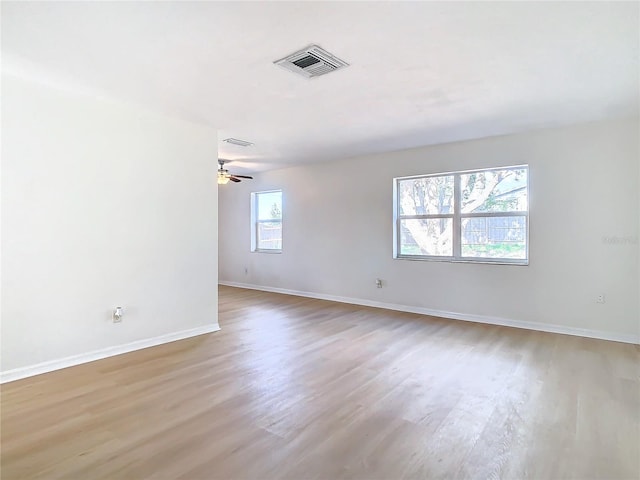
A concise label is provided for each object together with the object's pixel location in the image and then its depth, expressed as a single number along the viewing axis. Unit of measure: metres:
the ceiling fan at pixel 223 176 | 5.81
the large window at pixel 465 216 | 4.74
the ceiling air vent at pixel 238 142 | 4.90
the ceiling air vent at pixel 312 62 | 2.53
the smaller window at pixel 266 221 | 7.40
